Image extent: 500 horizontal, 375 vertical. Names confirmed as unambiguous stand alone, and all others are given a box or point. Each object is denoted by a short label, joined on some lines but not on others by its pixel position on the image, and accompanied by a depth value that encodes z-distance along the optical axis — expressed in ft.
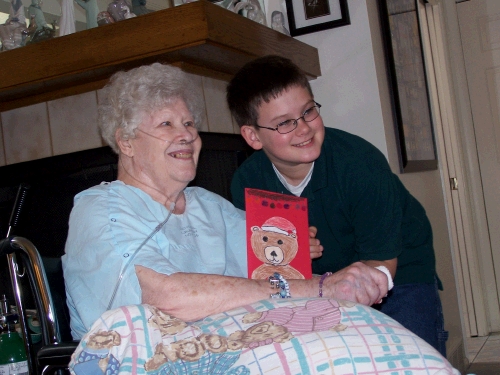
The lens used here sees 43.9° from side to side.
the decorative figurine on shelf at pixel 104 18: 6.21
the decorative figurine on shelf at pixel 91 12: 6.59
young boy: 4.50
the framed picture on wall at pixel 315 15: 7.52
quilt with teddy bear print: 2.73
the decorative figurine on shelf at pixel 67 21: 6.64
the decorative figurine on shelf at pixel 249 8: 7.08
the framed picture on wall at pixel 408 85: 7.84
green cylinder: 4.57
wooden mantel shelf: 5.57
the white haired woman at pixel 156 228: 3.57
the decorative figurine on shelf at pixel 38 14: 6.70
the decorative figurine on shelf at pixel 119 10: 6.18
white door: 12.14
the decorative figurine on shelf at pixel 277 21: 7.44
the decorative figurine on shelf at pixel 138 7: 6.57
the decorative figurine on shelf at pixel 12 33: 6.70
